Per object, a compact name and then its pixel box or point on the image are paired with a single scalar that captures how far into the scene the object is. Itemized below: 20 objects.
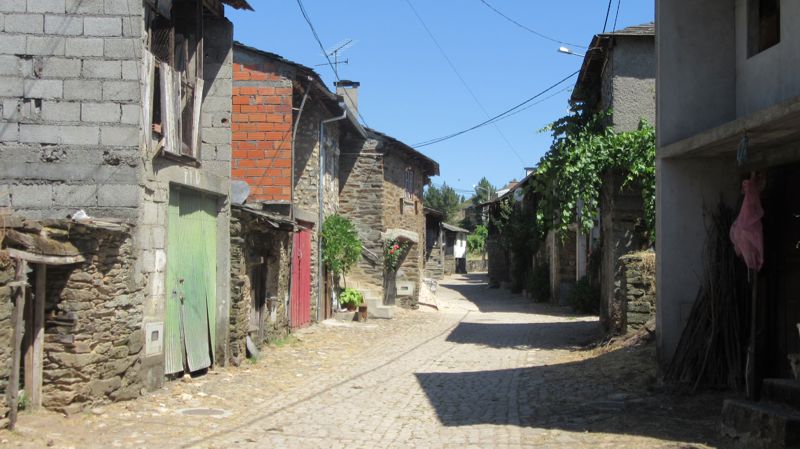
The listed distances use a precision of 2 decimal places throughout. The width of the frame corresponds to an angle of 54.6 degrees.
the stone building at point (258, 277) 11.65
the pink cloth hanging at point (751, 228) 8.02
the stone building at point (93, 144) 8.42
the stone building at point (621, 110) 14.88
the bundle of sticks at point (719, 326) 8.53
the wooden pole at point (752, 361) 7.67
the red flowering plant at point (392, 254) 22.70
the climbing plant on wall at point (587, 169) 14.23
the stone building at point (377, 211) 21.98
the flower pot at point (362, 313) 19.83
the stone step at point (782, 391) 6.54
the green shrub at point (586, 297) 20.27
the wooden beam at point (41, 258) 6.90
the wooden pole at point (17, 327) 6.78
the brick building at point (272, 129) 15.59
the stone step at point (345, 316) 19.94
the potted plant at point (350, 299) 20.41
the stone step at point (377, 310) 20.72
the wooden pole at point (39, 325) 7.49
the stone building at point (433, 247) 40.91
